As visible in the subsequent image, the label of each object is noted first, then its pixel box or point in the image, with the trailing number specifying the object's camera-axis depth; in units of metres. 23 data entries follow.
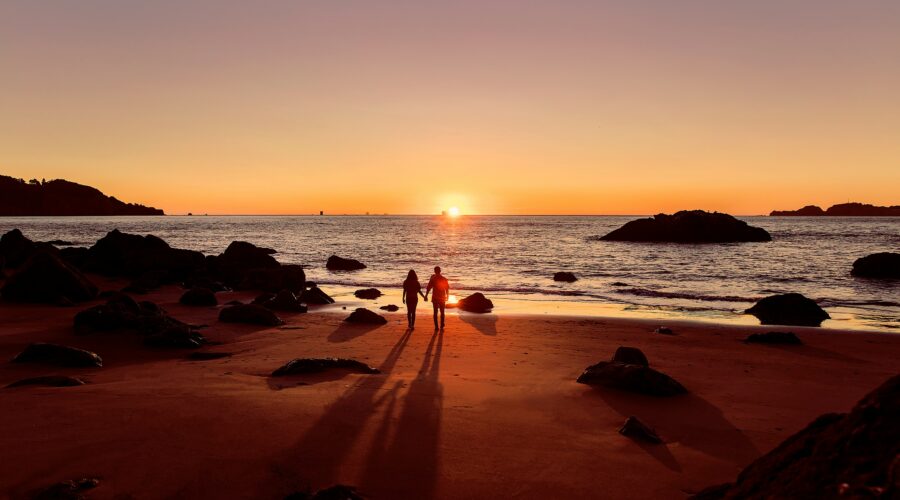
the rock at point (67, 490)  5.32
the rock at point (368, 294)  27.98
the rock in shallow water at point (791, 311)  20.72
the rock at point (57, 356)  11.53
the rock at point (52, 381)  9.46
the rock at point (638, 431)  7.57
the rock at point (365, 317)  19.20
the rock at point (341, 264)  47.25
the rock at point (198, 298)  22.70
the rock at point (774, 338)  15.66
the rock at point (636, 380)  9.79
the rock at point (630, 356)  11.83
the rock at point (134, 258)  33.12
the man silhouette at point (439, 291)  18.62
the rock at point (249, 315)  18.33
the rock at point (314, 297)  24.89
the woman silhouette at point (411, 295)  18.62
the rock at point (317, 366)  10.76
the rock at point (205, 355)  12.88
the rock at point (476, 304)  23.50
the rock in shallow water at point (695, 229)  86.44
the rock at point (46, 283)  20.55
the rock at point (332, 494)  5.41
